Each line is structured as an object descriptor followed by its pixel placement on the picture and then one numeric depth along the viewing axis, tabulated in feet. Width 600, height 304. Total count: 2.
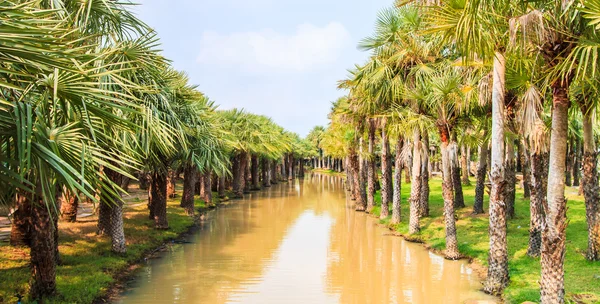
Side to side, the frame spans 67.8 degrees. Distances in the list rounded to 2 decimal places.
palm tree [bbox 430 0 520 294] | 26.57
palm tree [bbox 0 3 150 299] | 14.64
